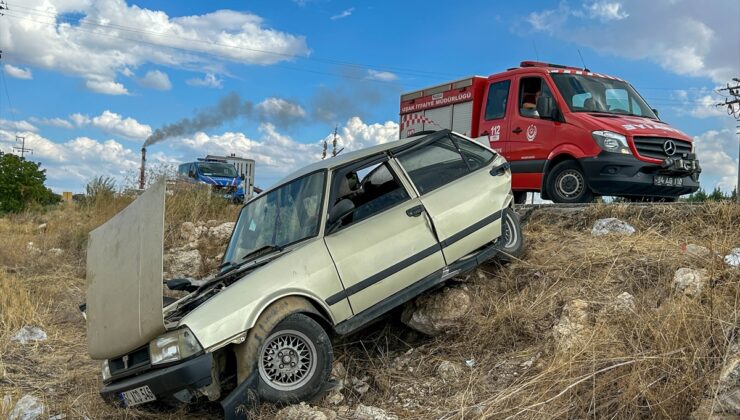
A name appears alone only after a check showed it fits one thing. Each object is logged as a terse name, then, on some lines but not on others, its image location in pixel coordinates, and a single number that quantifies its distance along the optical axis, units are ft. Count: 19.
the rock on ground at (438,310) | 17.13
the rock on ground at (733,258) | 15.51
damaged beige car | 12.72
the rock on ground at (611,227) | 21.06
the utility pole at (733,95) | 119.44
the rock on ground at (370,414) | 13.09
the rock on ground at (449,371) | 14.94
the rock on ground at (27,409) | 14.42
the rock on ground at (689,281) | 14.60
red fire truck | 24.45
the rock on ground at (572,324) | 13.84
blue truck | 70.28
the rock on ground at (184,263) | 30.83
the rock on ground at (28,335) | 22.48
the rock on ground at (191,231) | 35.32
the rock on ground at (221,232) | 34.58
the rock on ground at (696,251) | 16.72
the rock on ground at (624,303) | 14.64
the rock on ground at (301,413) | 12.63
